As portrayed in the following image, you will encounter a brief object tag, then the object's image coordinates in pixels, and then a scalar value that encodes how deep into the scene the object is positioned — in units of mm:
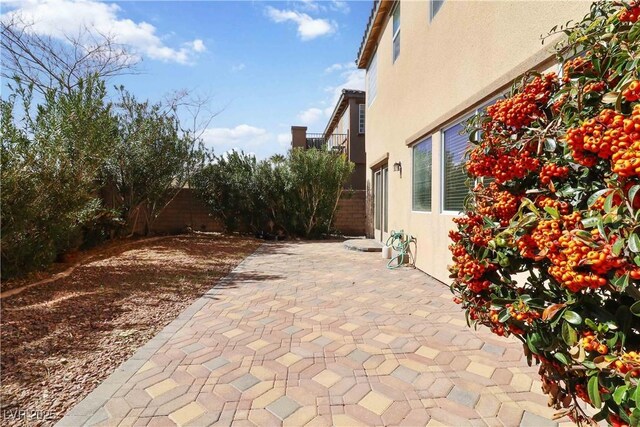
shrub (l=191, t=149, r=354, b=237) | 12789
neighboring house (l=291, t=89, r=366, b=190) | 18109
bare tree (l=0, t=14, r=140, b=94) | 11508
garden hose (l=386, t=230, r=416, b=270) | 7384
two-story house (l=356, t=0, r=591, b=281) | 3818
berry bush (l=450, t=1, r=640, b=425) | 1192
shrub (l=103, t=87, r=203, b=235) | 9969
